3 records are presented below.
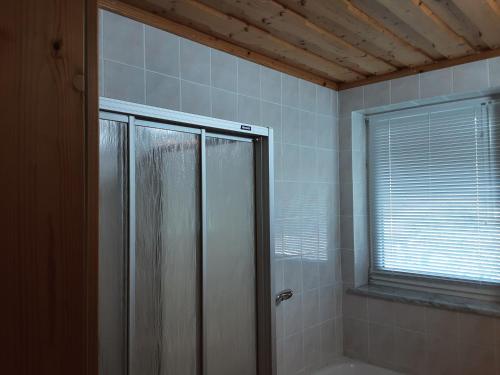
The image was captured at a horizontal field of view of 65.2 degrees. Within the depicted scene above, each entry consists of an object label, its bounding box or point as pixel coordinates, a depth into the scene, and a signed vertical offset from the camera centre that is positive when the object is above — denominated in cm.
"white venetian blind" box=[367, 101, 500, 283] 240 +6
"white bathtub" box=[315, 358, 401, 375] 256 -111
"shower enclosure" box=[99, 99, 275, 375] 122 -15
